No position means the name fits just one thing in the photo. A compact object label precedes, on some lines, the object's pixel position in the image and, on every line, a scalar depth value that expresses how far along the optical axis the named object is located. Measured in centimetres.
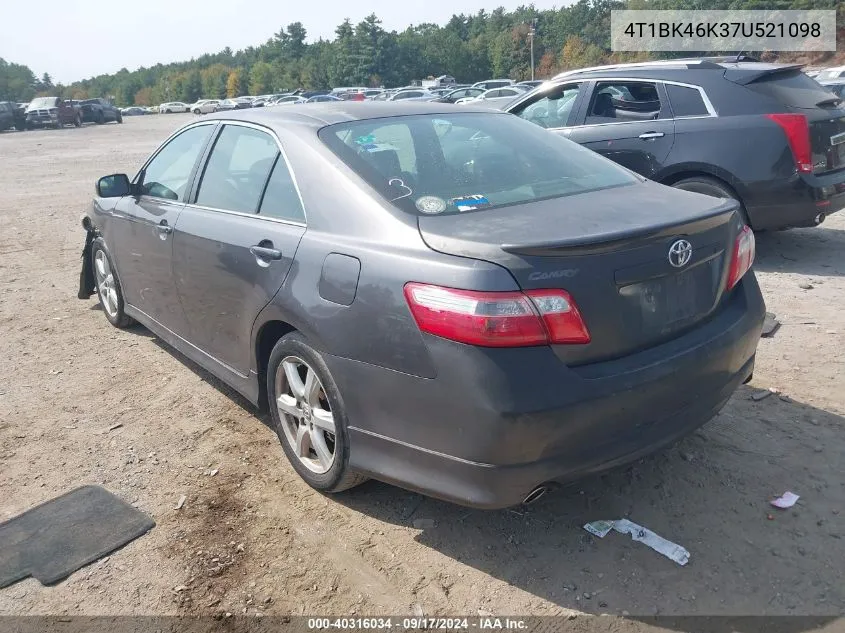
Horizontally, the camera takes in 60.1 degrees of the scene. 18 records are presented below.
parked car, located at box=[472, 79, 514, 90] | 4290
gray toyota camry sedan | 239
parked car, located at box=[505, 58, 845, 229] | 616
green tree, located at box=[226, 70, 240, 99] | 10456
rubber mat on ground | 289
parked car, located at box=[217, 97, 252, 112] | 5131
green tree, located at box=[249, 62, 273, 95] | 10279
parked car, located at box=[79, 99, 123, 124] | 4931
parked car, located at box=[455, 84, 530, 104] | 2992
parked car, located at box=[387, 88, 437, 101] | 3954
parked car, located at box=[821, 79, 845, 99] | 1706
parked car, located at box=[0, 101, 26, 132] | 4262
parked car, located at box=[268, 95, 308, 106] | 4962
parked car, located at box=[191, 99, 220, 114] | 6439
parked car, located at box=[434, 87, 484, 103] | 3502
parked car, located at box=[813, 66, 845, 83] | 2411
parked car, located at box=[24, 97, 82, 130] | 4378
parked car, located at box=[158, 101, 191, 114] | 8201
